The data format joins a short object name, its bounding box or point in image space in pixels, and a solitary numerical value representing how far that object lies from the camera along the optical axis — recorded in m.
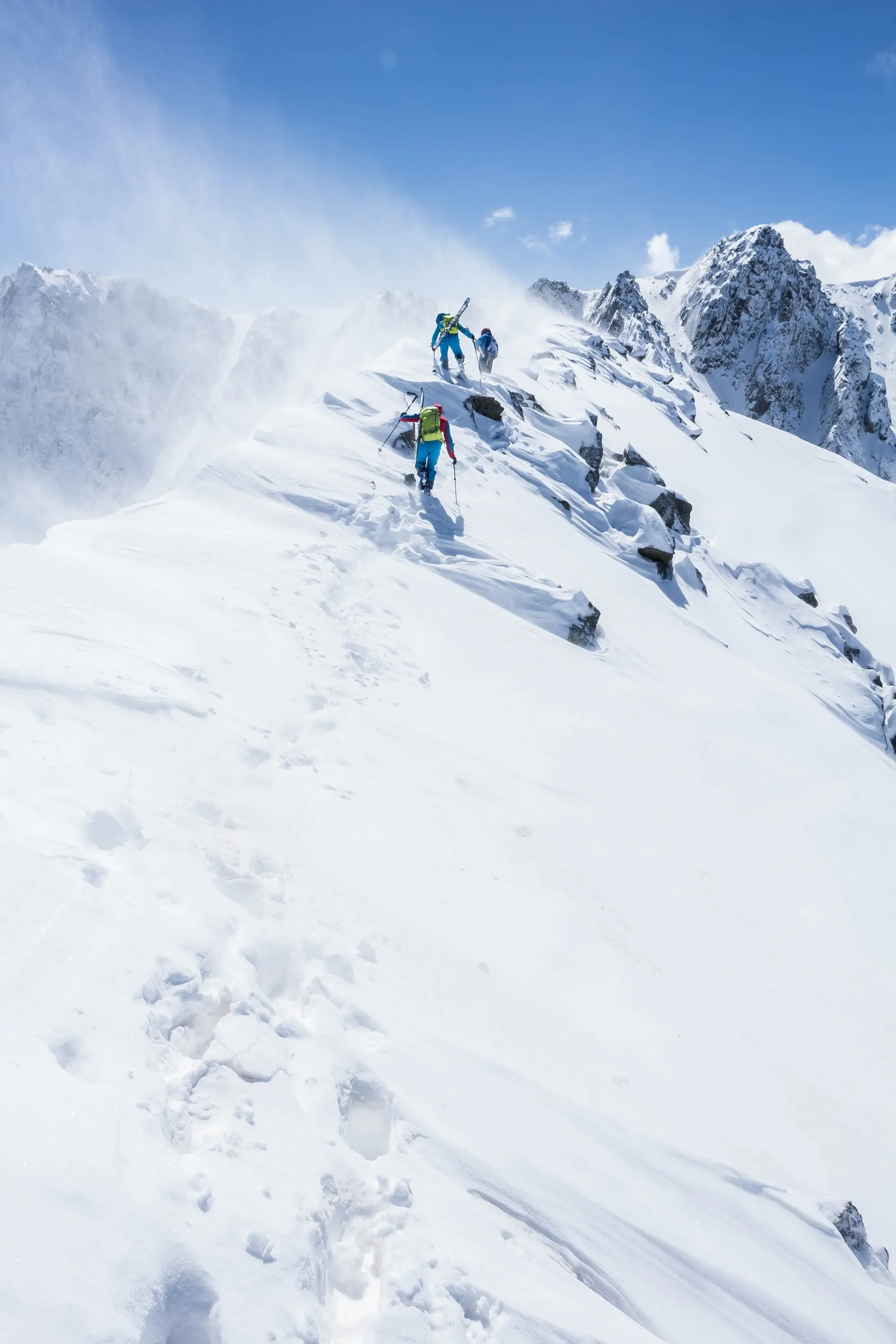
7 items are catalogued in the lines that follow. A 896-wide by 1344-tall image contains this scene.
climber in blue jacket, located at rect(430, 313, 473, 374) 20.16
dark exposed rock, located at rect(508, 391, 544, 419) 23.55
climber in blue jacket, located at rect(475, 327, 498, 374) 23.64
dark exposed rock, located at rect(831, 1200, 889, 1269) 4.61
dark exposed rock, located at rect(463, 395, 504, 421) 20.41
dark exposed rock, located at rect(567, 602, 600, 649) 13.45
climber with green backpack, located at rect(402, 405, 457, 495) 14.70
